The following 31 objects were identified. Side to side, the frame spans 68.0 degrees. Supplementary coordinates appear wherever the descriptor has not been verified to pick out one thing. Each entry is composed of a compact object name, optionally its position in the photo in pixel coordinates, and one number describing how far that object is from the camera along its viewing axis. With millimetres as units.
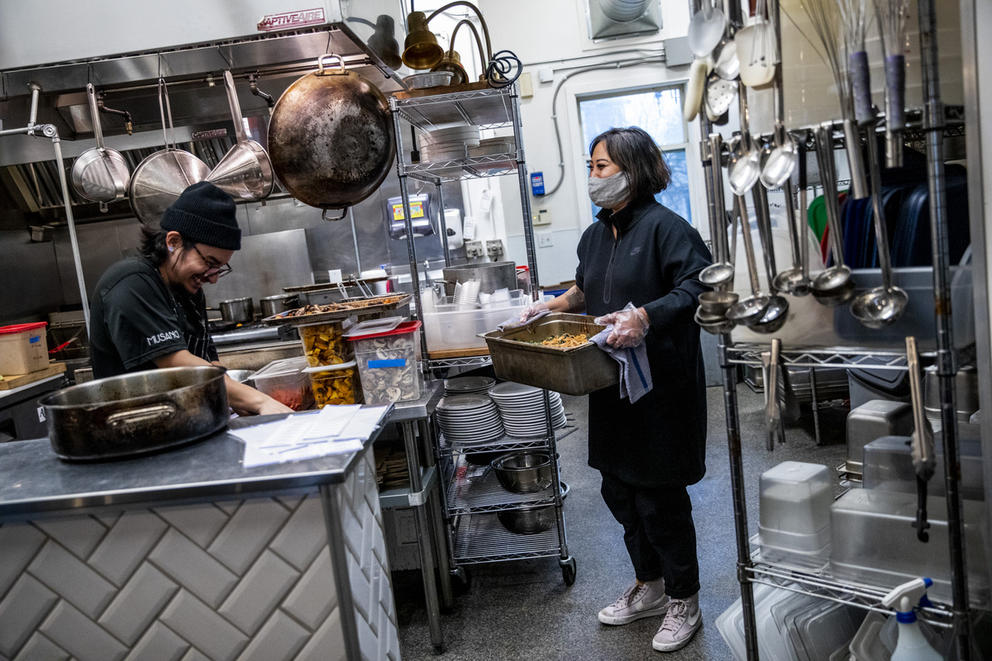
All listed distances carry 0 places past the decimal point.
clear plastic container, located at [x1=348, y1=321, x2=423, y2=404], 2525
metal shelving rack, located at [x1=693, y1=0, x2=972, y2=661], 1387
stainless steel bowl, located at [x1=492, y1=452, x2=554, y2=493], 3102
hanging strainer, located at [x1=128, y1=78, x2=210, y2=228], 3682
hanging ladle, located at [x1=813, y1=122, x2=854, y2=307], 1488
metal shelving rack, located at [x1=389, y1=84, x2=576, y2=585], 2742
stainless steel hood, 3256
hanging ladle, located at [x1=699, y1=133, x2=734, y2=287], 1701
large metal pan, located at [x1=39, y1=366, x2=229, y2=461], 1499
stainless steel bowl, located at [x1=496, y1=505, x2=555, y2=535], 3107
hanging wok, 2725
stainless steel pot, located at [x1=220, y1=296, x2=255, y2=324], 4797
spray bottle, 1489
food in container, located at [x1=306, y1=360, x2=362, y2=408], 2576
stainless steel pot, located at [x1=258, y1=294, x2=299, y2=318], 4656
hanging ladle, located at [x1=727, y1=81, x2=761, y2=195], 1591
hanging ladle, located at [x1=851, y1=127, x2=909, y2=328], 1436
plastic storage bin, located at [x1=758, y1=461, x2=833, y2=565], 1745
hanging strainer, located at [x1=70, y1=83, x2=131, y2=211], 3688
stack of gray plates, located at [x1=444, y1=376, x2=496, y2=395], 3219
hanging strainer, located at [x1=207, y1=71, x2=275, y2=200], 3742
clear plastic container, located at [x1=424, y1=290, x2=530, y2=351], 2871
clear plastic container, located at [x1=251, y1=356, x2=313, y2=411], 2574
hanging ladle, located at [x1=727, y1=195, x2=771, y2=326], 1627
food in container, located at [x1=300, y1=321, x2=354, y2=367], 2551
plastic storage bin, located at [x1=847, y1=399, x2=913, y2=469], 1852
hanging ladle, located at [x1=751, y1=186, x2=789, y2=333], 1619
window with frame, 6465
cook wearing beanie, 2141
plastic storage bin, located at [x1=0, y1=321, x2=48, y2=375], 3779
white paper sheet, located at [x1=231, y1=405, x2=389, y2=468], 1459
